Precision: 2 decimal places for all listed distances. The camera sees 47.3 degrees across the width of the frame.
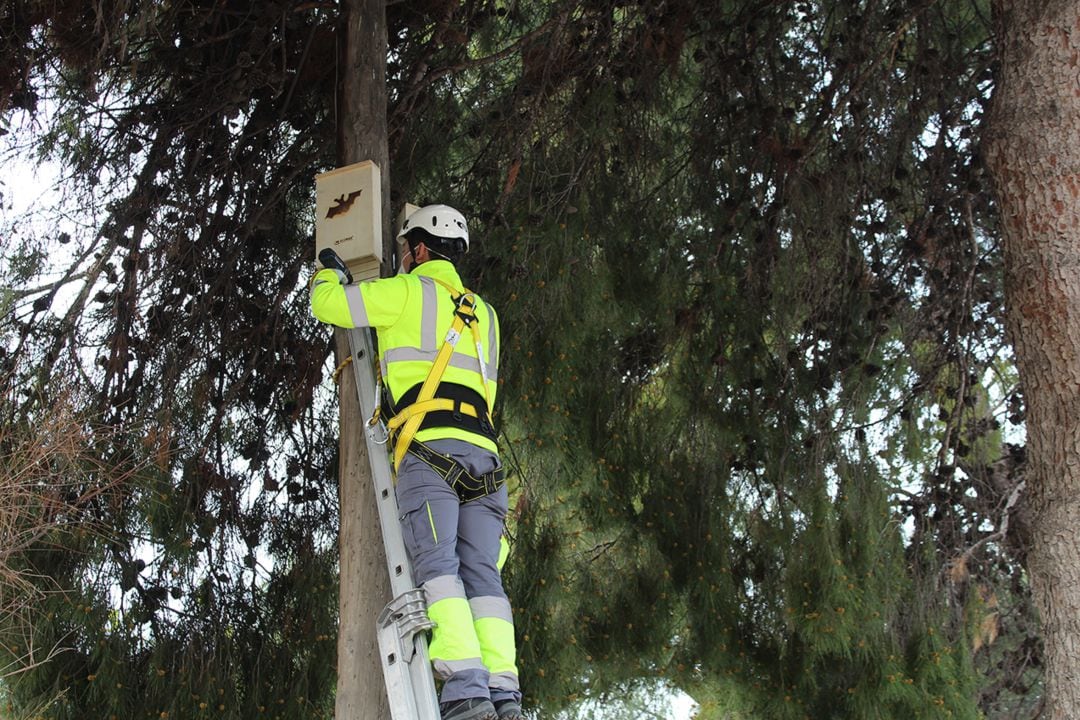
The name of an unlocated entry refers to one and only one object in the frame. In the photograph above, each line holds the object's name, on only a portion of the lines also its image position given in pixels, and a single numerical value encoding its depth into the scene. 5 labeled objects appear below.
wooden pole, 3.41
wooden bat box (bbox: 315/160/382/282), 3.77
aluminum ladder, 3.14
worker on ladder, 3.25
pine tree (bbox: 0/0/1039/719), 4.32
